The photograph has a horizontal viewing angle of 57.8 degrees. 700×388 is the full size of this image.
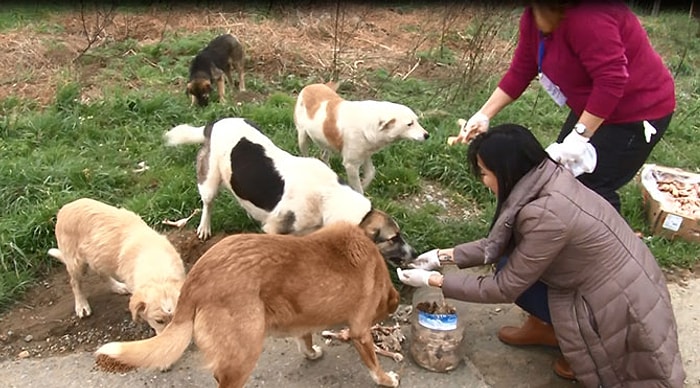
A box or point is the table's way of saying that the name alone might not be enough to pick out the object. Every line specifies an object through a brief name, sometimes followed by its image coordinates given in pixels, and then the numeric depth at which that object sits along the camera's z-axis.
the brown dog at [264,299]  2.74
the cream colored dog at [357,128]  5.13
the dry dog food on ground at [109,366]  3.19
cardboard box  4.69
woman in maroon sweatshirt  3.13
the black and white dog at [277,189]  3.98
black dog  7.14
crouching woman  2.82
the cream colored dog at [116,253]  3.51
